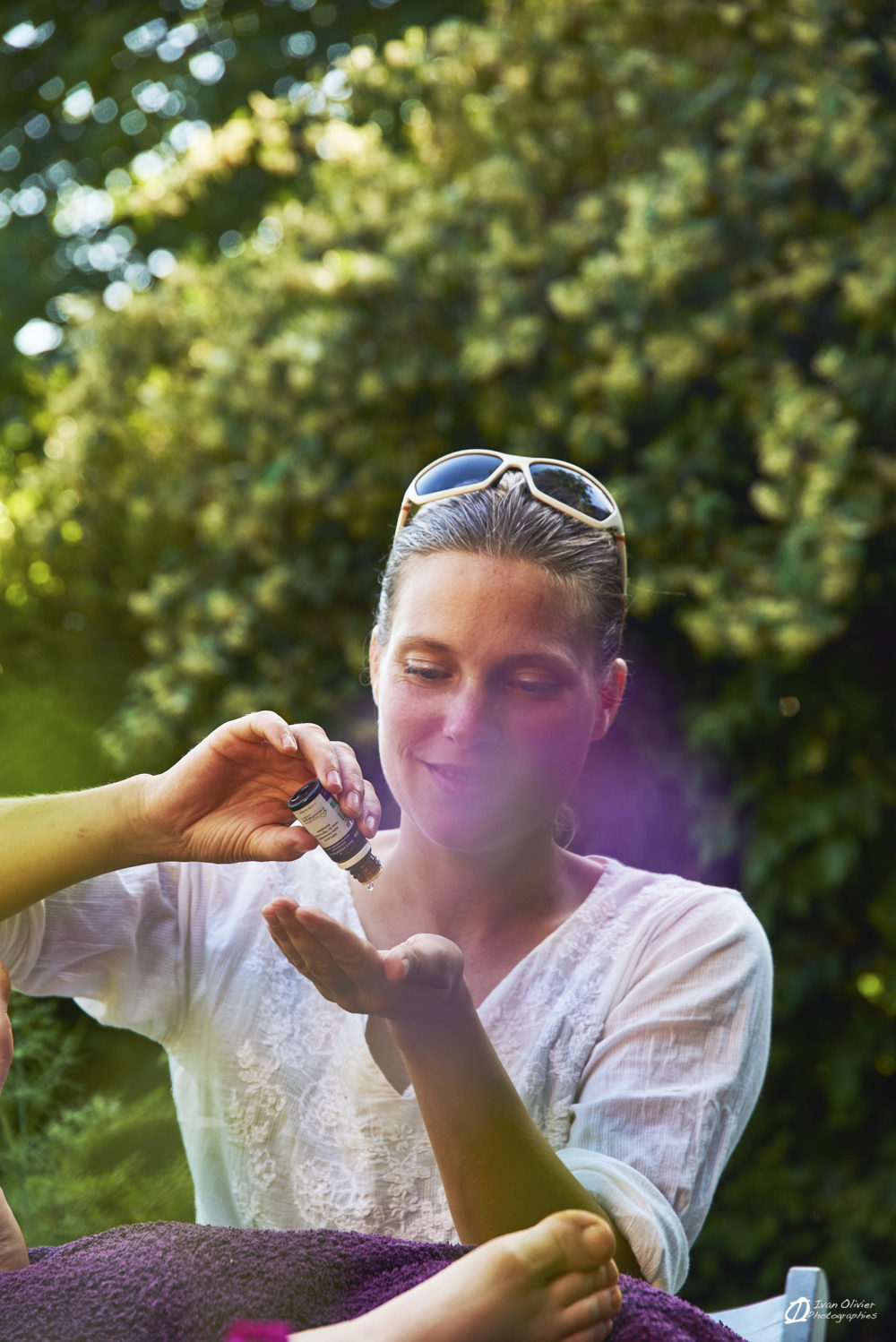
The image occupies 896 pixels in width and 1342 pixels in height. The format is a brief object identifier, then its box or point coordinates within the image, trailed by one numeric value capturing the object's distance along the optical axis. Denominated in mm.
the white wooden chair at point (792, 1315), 1466
